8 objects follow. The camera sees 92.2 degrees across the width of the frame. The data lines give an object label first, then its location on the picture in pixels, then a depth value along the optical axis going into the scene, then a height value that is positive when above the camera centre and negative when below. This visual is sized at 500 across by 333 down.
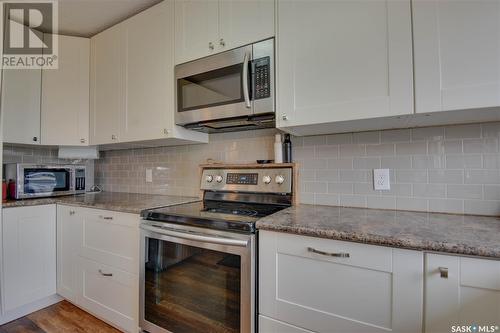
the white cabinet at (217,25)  1.42 +0.93
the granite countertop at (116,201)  1.61 -0.23
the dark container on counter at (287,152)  1.64 +0.13
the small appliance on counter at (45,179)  2.00 -0.07
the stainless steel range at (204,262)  1.14 -0.48
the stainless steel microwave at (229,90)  1.41 +0.52
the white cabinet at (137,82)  1.78 +0.73
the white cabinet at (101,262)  1.54 -0.65
